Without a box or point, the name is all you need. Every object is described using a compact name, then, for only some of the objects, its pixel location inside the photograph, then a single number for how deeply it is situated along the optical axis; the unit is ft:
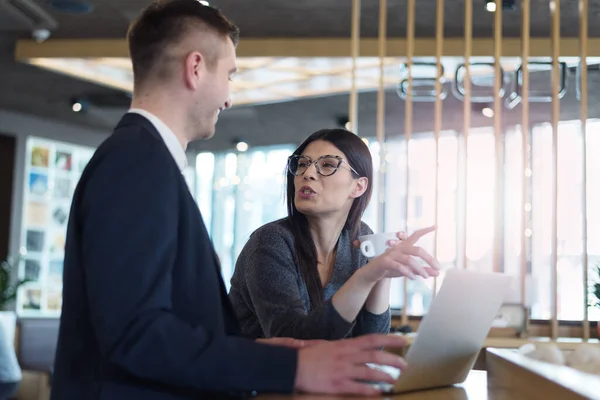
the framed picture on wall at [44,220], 32.19
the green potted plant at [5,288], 24.90
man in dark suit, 3.72
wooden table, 3.87
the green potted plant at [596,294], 14.14
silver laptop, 4.25
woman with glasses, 5.40
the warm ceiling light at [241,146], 36.78
